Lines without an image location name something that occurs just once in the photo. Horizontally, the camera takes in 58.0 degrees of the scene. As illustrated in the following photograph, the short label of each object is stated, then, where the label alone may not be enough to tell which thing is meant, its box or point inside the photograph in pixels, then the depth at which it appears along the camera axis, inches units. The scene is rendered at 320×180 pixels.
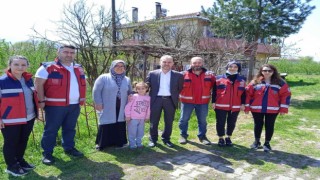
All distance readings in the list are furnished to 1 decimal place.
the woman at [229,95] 205.2
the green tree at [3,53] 399.2
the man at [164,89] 201.6
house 497.1
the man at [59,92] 161.0
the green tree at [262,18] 521.0
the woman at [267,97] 198.8
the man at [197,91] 211.5
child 193.9
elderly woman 183.6
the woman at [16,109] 143.2
